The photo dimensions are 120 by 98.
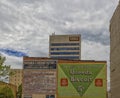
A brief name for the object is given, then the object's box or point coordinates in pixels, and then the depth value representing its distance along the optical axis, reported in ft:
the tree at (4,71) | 68.82
